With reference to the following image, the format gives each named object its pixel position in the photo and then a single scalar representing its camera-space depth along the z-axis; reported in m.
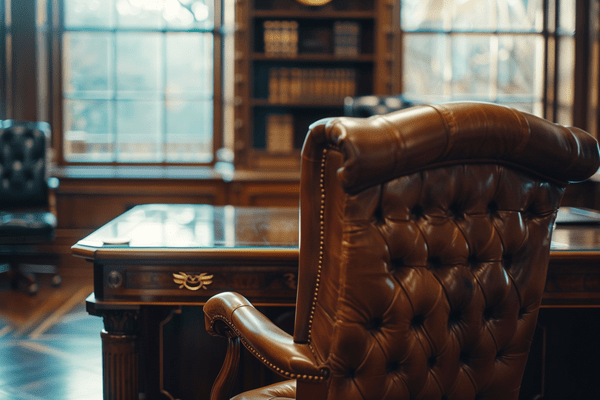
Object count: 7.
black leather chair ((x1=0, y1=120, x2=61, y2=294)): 4.05
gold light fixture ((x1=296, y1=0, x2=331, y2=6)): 3.97
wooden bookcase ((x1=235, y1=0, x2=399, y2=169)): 4.55
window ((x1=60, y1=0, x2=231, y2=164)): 4.74
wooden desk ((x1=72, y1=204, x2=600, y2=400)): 1.64
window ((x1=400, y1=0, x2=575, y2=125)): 4.84
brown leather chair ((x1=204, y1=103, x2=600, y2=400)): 0.97
